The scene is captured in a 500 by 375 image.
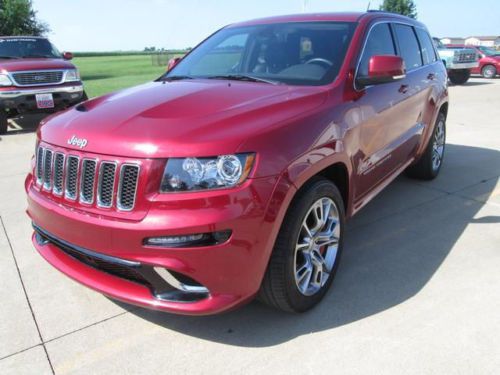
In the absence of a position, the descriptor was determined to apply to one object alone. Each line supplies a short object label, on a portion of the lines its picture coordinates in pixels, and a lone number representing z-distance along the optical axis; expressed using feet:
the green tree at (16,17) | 83.30
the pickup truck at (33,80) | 28.99
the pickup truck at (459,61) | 57.16
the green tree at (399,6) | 148.36
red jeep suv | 7.29
